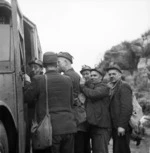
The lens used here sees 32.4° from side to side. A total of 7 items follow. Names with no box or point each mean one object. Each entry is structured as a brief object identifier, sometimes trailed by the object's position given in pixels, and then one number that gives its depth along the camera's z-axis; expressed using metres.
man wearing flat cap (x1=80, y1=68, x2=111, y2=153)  3.91
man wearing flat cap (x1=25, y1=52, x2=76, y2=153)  3.11
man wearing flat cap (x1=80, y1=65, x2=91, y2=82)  4.34
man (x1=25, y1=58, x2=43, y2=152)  3.98
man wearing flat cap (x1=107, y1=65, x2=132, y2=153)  3.90
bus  3.10
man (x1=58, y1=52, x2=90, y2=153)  3.90
